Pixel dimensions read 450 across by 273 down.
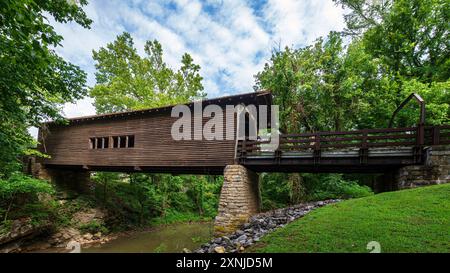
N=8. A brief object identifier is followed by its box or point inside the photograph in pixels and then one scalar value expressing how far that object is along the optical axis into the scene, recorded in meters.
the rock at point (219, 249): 5.51
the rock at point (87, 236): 12.27
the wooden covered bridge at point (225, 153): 7.77
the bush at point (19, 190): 9.28
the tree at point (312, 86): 14.95
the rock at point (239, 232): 7.52
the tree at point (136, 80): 18.45
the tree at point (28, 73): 3.62
